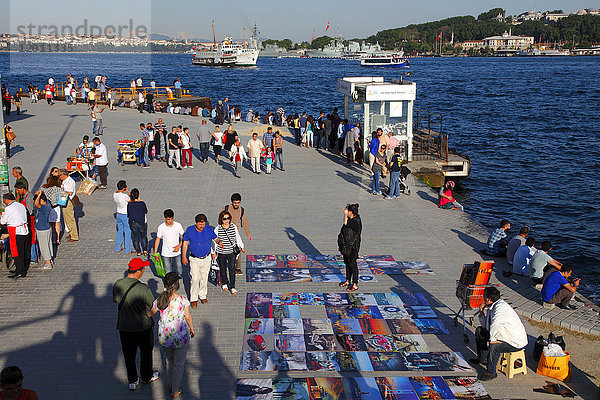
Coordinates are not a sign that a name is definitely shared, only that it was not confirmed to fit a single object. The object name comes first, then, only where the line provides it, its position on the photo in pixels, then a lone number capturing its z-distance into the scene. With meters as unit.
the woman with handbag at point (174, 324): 6.38
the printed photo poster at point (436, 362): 7.36
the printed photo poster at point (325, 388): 6.67
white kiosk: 19.47
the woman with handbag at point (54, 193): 11.11
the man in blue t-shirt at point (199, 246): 8.60
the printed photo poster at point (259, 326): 8.25
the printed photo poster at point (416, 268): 10.57
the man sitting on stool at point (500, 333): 7.02
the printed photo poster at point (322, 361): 7.32
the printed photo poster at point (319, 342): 7.83
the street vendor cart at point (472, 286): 8.34
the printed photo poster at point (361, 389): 6.69
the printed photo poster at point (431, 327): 8.32
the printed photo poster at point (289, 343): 7.81
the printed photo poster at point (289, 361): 7.32
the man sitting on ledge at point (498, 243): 11.31
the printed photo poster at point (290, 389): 6.67
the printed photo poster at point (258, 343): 7.79
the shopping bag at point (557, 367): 7.08
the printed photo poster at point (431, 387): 6.75
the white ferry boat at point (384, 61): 172.88
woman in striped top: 9.01
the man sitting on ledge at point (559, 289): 8.98
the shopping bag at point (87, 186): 15.88
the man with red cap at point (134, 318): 6.46
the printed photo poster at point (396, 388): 6.70
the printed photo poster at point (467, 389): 6.73
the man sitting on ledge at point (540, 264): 9.81
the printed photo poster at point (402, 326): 8.33
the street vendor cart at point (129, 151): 19.56
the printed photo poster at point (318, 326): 8.29
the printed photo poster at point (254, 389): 6.68
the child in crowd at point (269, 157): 18.55
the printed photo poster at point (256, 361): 7.30
